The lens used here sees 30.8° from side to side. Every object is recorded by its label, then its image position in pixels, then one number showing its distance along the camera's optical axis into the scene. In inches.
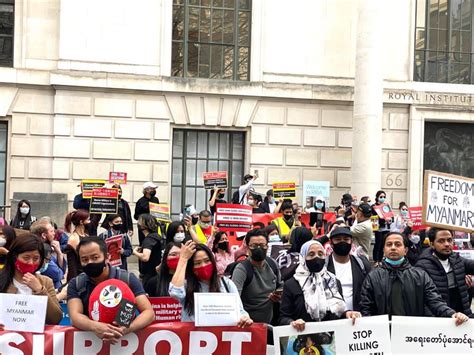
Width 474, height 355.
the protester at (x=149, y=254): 418.9
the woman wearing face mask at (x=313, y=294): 272.7
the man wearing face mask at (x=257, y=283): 311.6
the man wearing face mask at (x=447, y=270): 308.3
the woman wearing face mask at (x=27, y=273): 247.1
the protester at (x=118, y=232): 479.5
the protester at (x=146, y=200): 695.7
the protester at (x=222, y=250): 435.2
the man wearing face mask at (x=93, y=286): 243.1
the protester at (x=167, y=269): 298.8
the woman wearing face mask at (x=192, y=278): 263.1
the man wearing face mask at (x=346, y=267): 295.3
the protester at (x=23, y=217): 600.2
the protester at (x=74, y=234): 372.2
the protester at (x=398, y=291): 280.4
